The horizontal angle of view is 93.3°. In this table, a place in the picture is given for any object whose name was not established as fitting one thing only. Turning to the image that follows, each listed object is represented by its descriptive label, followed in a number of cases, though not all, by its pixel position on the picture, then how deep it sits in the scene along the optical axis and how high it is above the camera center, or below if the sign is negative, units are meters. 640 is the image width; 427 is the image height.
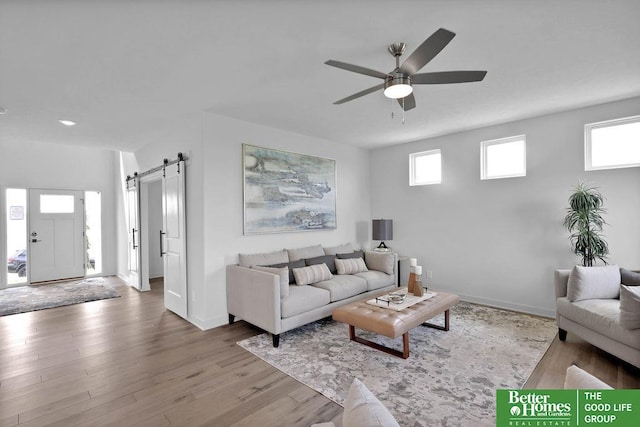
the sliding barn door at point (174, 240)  4.06 -0.40
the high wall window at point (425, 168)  5.28 +0.74
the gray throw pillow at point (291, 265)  4.10 -0.76
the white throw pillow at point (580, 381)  1.00 -0.60
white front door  6.29 -0.48
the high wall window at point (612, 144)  3.60 +0.77
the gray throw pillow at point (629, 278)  3.02 -0.73
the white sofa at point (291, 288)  3.32 -1.01
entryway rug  4.75 -1.46
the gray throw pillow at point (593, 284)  3.07 -0.79
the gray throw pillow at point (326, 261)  4.45 -0.77
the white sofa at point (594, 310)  2.57 -0.99
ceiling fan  1.88 +0.97
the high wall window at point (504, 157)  4.37 +0.75
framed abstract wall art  4.24 +0.30
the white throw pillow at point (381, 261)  4.88 -0.86
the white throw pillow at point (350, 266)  4.64 -0.88
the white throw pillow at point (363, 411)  0.79 -0.56
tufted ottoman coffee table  2.77 -1.06
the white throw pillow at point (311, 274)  4.00 -0.87
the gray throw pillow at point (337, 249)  5.06 -0.68
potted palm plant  3.49 -0.20
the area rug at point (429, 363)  2.22 -1.45
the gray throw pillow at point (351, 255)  4.92 -0.75
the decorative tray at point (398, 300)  3.17 -1.01
